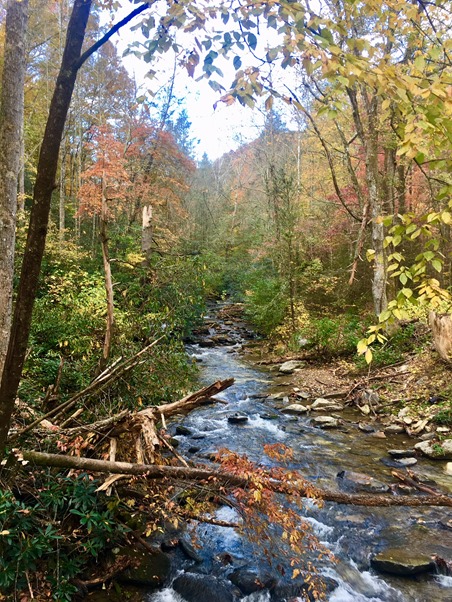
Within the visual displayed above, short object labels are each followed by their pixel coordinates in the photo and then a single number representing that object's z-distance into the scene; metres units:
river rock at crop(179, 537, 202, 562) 4.10
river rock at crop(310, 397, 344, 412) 8.62
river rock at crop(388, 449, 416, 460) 6.31
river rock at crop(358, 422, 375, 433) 7.44
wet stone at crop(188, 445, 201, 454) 6.35
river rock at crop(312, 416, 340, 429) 7.71
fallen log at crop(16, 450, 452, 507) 3.07
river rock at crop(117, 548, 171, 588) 3.65
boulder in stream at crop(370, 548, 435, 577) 3.90
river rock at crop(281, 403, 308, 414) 8.52
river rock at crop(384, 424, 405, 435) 7.29
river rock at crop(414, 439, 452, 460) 6.16
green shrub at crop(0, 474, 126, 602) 2.80
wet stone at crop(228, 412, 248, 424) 7.95
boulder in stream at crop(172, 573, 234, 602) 3.60
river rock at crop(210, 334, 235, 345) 15.62
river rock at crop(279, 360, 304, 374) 11.56
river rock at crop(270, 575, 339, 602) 3.63
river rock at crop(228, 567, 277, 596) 3.70
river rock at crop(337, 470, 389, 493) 5.36
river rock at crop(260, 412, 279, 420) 8.16
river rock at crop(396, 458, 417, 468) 6.06
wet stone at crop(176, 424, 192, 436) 7.20
